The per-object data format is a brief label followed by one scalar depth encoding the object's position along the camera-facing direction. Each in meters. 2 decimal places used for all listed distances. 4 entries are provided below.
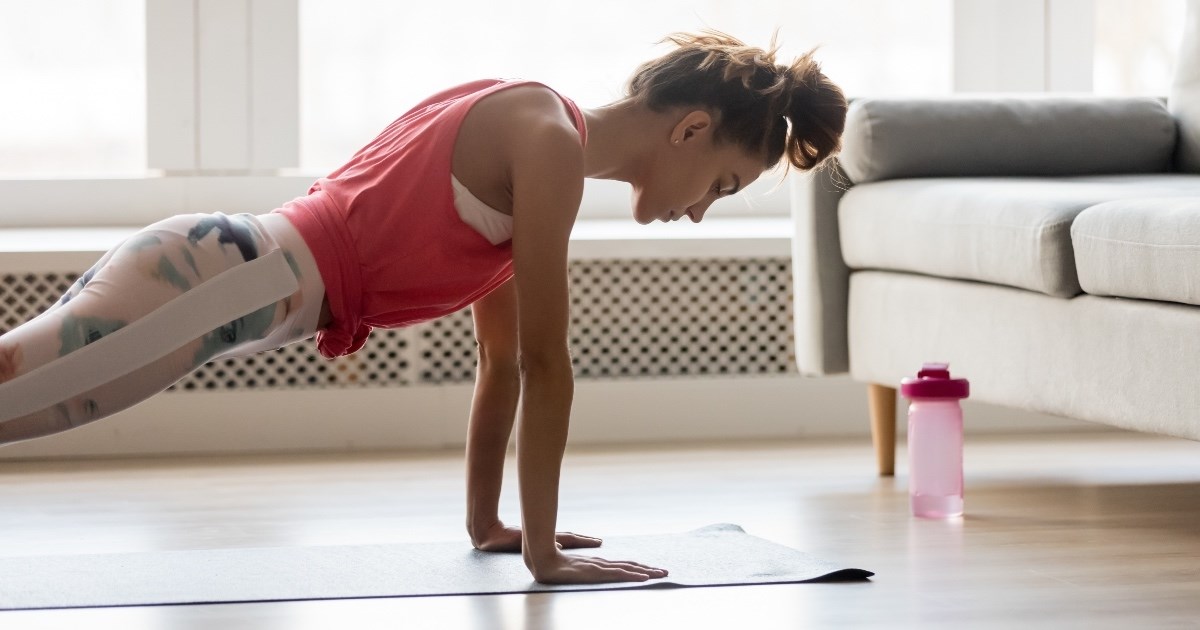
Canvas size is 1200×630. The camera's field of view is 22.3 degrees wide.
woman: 3.88
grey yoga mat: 4.02
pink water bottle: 4.57
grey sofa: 4.30
